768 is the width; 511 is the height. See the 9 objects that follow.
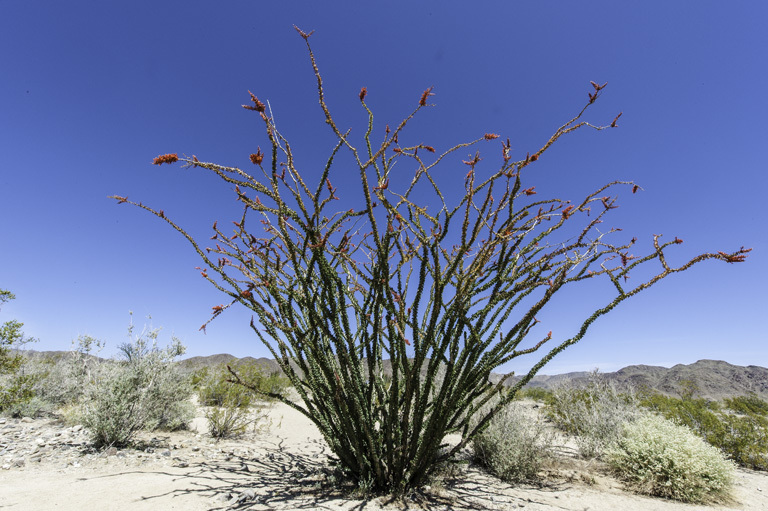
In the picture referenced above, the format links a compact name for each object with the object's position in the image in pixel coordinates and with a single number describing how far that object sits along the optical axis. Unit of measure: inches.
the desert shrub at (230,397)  285.9
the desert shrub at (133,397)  219.6
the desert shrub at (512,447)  203.8
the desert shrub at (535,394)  783.1
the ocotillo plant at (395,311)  117.9
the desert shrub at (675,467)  188.4
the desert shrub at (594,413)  266.4
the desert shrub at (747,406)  492.6
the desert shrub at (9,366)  269.3
